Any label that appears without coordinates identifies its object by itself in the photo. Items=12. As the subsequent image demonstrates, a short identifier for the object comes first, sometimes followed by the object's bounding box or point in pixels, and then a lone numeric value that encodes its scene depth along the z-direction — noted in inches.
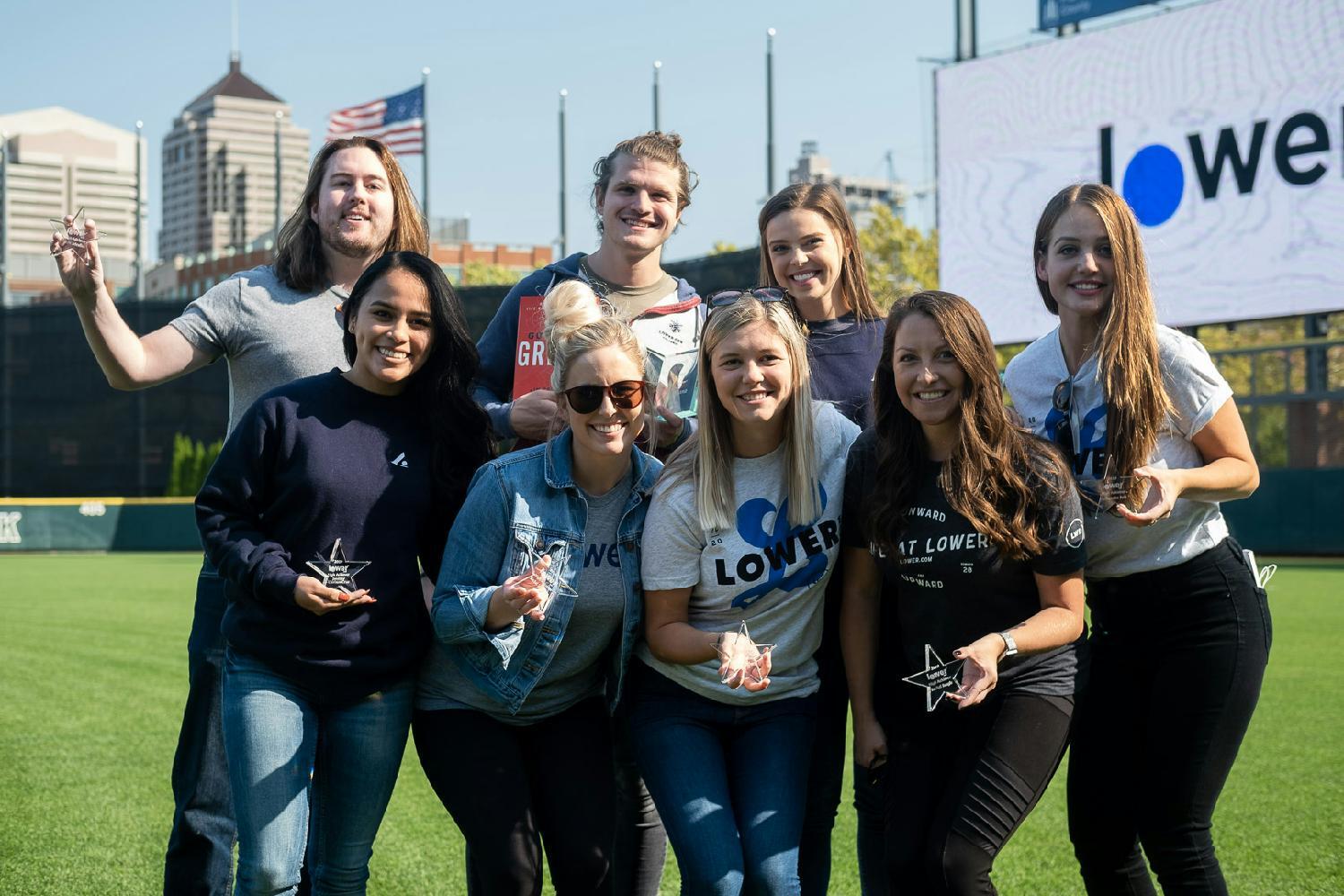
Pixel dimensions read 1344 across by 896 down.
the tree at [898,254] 1552.7
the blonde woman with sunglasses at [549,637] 134.4
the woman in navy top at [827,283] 166.4
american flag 1286.9
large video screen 849.5
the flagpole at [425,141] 1439.5
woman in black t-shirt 130.3
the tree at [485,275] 2317.9
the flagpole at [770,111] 1430.9
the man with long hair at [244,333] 153.5
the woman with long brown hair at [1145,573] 136.4
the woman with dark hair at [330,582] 132.2
